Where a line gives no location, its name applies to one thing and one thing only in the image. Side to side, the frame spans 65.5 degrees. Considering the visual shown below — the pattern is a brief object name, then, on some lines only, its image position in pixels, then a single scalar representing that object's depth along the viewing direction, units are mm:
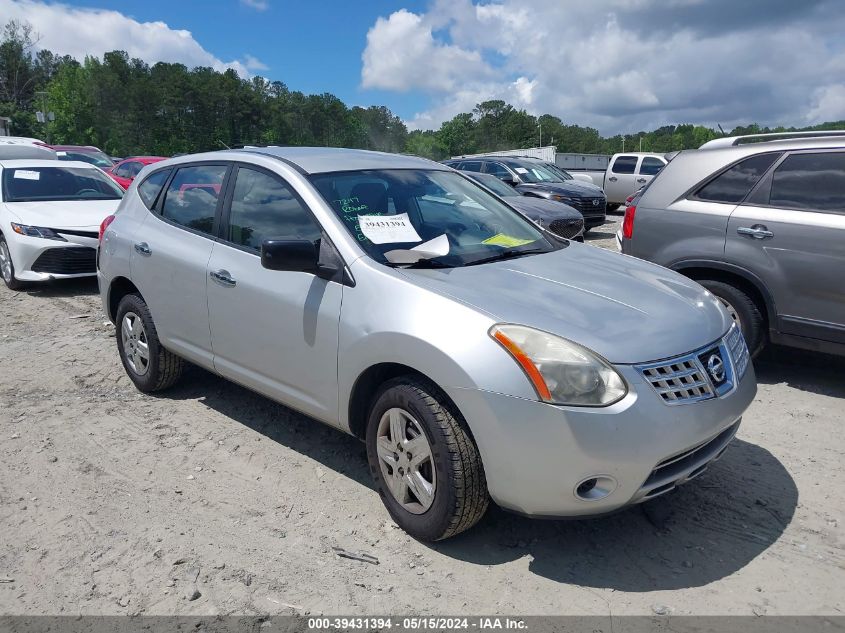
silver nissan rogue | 2578
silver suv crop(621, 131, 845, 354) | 4629
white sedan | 8234
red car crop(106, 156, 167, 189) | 17125
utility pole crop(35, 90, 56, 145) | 34431
